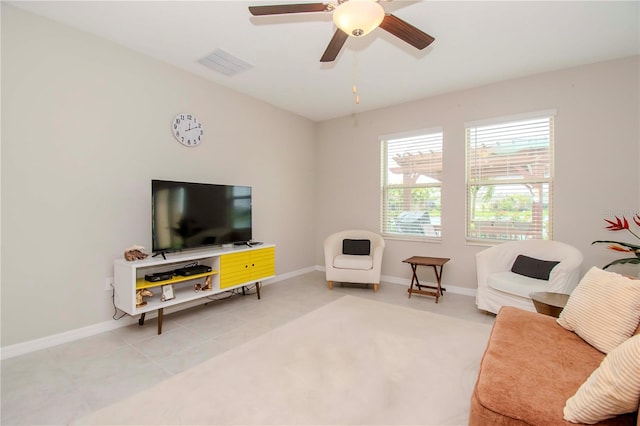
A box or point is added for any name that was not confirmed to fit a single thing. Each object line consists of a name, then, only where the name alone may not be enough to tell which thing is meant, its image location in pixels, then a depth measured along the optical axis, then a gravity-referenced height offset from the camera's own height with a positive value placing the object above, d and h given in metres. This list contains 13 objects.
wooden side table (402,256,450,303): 3.76 -0.75
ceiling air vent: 3.16 +1.66
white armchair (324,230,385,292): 4.19 -0.86
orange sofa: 1.09 -0.77
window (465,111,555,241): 3.62 +0.39
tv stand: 2.73 -0.79
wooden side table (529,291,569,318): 2.22 -0.76
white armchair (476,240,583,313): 2.85 -0.74
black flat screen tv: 3.00 -0.11
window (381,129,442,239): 4.40 +0.36
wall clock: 3.46 +0.95
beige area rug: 1.68 -1.23
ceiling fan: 1.65 +1.24
